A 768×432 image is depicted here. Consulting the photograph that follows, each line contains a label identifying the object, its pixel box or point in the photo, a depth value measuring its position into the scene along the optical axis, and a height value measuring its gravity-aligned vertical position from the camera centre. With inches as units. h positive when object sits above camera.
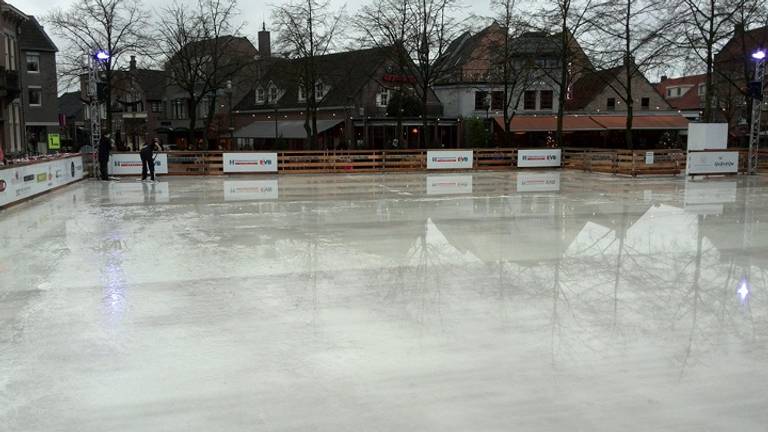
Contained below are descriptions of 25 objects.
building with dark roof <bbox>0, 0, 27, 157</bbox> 1260.1 +120.5
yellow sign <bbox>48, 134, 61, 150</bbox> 1375.5 +15.1
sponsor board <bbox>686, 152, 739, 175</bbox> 999.0 -18.9
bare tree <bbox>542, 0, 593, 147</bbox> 1288.1 +238.7
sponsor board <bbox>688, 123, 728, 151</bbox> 1023.6 +22.6
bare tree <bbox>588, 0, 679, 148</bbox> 1212.5 +207.2
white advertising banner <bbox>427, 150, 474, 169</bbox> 1210.0 -16.5
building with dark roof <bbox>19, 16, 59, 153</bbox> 1599.4 +160.5
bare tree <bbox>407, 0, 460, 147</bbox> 1286.9 +224.5
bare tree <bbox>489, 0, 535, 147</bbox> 1371.8 +198.6
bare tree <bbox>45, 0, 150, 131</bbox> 1219.2 +210.3
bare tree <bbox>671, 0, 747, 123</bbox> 1148.5 +219.0
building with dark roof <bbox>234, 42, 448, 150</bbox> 1650.7 +106.1
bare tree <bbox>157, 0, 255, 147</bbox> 1355.8 +218.1
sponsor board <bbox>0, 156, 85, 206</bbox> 633.6 -31.7
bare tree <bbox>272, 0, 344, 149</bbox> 1349.7 +226.6
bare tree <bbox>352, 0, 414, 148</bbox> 1289.4 +236.6
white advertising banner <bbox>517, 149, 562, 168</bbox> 1262.3 -15.0
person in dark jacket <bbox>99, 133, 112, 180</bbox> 964.6 -8.1
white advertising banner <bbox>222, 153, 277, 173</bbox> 1104.2 -20.6
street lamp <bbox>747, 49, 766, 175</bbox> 994.1 +88.8
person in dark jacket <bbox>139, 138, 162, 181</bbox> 943.7 -13.5
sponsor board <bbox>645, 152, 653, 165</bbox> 1063.0 -12.3
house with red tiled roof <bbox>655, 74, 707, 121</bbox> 2738.7 +265.7
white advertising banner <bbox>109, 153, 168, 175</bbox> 1040.2 -22.5
